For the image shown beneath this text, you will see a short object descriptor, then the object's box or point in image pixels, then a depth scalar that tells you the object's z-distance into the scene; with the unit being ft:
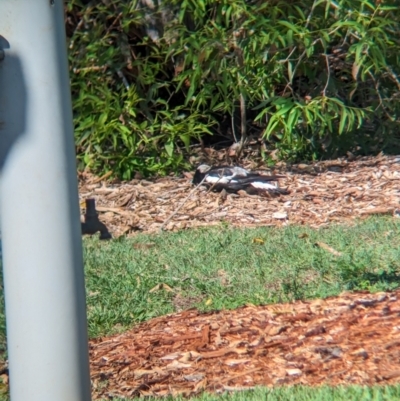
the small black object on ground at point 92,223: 51.44
